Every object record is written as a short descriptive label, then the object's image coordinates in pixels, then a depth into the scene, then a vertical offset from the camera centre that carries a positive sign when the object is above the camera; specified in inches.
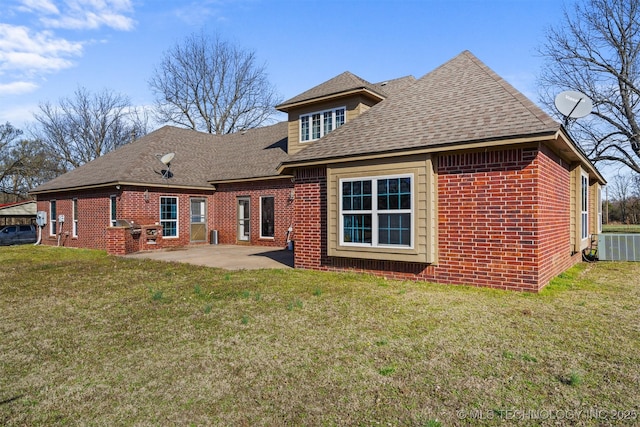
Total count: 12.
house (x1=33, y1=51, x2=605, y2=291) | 262.7 +19.0
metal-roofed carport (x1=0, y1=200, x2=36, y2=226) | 961.2 +14.3
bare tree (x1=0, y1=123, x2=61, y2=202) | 1416.1 +205.0
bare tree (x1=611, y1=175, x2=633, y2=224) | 1664.2 +98.1
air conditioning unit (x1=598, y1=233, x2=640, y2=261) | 447.8 -45.0
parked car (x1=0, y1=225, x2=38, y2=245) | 795.6 -42.6
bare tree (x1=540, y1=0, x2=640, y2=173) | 843.4 +320.6
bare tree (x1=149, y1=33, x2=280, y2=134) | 1327.5 +459.8
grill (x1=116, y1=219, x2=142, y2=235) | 550.5 -17.0
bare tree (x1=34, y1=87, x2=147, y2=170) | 1471.5 +343.5
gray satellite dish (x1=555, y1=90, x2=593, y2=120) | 335.9 +95.0
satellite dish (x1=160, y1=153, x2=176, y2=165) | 621.6 +91.0
